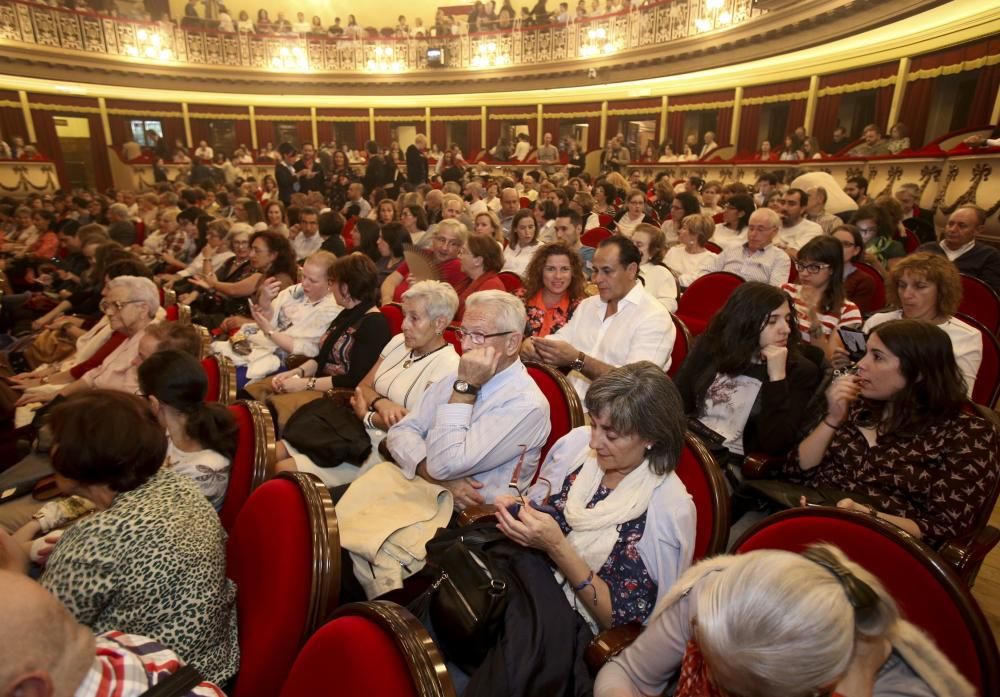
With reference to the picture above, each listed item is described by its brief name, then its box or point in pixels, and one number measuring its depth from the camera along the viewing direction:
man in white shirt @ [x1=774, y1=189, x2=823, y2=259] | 4.90
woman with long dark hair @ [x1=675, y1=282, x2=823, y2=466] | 2.08
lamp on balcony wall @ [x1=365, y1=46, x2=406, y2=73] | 18.80
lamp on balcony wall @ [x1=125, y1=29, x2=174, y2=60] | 16.25
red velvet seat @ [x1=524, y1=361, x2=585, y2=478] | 2.10
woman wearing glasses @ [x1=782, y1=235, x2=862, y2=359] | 2.98
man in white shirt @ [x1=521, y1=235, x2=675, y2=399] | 2.71
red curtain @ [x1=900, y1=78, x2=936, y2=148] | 9.39
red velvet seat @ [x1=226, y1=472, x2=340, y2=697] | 1.19
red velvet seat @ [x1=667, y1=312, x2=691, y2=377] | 2.94
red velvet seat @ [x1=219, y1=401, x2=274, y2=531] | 1.76
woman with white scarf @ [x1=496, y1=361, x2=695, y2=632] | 1.37
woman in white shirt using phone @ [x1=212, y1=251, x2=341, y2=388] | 3.23
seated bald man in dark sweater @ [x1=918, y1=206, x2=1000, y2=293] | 3.82
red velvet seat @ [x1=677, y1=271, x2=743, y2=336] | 3.52
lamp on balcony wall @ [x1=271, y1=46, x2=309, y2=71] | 18.39
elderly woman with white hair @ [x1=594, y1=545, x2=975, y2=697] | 0.80
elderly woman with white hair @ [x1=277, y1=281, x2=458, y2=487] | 2.18
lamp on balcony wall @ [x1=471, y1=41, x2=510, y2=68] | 17.59
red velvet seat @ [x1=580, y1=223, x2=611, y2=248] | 5.49
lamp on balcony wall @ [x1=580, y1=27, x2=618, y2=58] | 15.12
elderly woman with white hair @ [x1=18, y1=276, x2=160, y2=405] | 2.87
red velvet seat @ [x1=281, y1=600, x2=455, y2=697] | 0.84
